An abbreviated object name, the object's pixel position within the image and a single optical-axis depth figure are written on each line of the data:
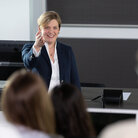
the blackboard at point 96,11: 7.89
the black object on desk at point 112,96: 5.71
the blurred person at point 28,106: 2.55
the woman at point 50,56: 5.49
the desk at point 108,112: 5.53
